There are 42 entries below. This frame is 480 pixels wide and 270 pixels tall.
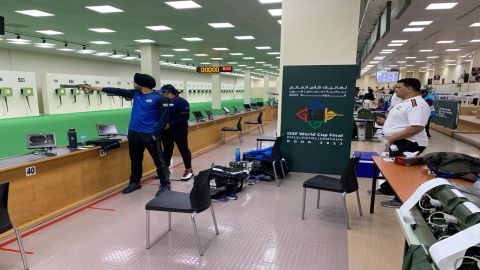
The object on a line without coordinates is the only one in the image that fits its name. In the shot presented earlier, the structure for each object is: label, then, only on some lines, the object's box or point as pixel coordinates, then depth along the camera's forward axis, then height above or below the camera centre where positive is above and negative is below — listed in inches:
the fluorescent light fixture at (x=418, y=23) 311.8 +74.0
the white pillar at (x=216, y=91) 732.7 +2.9
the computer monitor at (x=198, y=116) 284.4 -22.3
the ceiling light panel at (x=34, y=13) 293.4 +75.9
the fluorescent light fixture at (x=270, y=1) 256.5 +77.1
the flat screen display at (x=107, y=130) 170.9 -22.1
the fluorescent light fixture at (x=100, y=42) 477.5 +77.7
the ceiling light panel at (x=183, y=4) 260.7 +76.3
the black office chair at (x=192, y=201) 96.8 -37.1
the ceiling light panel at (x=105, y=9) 278.6 +76.2
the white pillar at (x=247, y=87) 930.3 +17.4
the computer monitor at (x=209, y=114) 310.3 -22.7
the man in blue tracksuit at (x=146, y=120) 152.4 -14.3
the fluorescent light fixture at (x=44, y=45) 512.1 +77.3
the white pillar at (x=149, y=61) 480.6 +48.8
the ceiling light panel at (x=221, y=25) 346.0 +77.1
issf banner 179.5 -13.9
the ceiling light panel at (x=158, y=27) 358.9 +76.5
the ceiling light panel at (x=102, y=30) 381.5 +77.1
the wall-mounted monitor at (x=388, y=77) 621.9 +35.6
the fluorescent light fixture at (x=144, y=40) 455.6 +76.4
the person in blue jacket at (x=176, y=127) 175.9 -20.7
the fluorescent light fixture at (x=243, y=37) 431.7 +78.4
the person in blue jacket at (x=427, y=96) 294.5 -1.2
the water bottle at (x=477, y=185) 70.8 -21.5
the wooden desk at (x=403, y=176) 78.1 -24.4
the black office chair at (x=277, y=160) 176.4 -40.0
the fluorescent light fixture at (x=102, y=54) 654.5 +78.8
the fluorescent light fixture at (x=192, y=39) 445.7 +77.1
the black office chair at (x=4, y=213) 82.9 -33.8
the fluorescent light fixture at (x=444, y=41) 434.6 +76.7
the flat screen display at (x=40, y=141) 132.6 -22.1
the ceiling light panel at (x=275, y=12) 285.1 +77.4
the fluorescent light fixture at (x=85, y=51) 603.9 +78.3
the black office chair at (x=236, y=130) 306.1 -37.2
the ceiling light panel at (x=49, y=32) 398.6 +77.2
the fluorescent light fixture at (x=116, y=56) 690.2 +79.1
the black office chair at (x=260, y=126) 371.8 -47.7
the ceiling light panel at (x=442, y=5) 248.6 +74.0
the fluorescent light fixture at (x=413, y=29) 340.2 +74.0
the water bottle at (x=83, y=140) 156.2 -25.3
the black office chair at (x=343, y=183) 116.8 -36.2
